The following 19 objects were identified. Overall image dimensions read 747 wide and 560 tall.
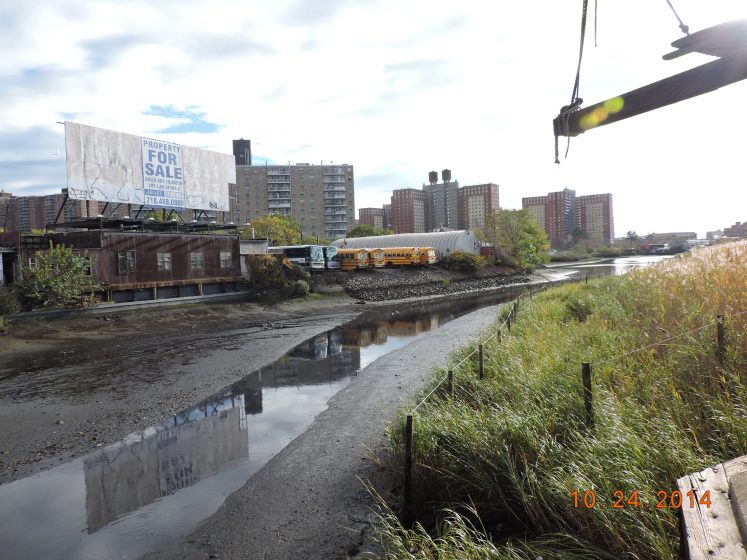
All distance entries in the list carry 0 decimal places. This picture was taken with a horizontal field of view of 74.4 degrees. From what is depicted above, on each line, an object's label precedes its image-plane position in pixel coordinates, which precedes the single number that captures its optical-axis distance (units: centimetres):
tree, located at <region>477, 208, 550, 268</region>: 7088
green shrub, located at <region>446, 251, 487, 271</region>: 5797
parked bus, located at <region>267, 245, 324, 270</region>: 4453
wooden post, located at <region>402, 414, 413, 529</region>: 624
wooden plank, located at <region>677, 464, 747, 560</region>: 265
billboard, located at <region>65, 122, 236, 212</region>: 2912
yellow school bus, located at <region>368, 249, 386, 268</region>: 5066
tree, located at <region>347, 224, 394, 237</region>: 9600
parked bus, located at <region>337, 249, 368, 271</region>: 4916
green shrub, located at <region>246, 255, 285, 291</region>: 3809
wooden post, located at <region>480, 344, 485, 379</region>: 1005
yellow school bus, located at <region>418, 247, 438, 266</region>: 5481
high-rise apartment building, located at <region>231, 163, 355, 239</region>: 12631
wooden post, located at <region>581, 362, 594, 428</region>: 631
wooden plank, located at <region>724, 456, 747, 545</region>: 285
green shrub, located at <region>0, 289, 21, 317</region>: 2381
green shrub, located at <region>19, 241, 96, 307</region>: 2589
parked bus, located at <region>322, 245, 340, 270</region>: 4684
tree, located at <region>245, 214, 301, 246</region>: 6675
